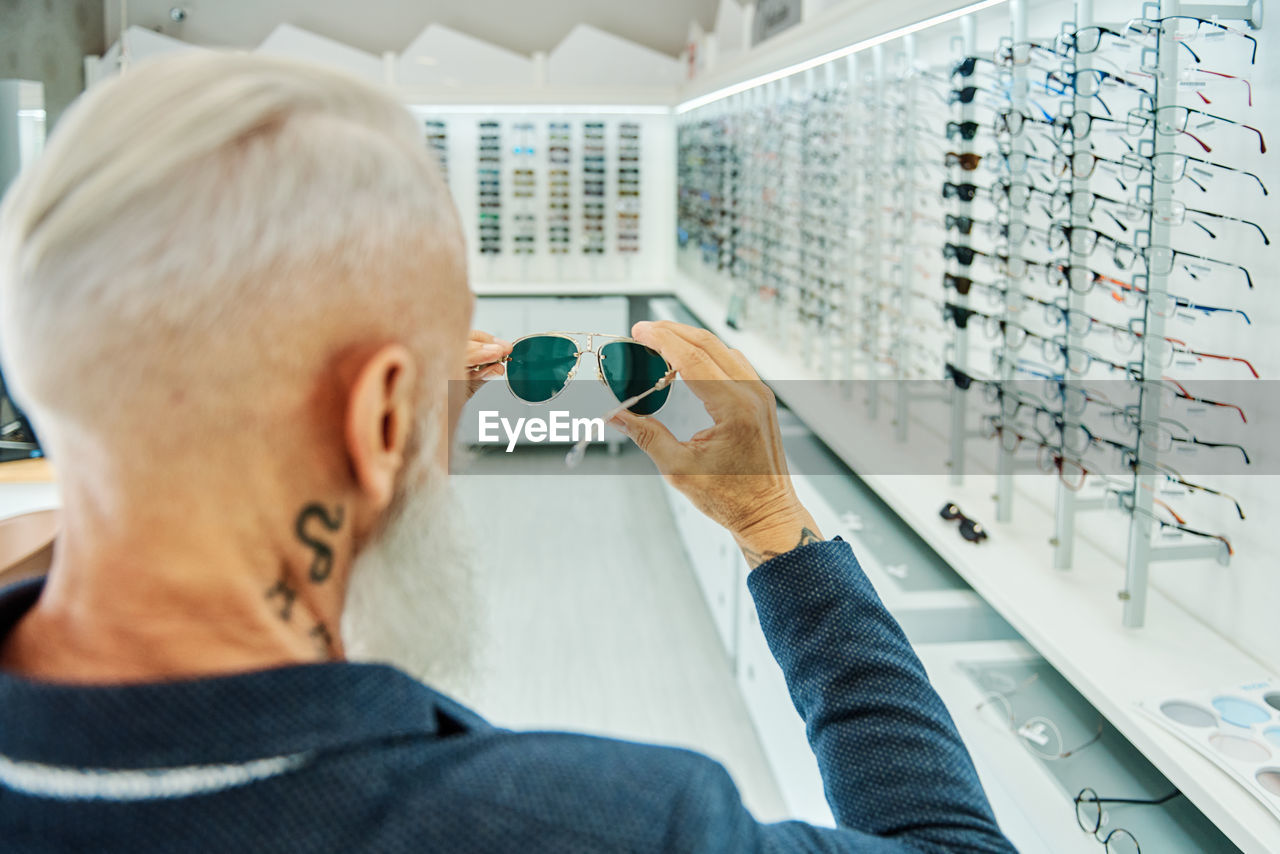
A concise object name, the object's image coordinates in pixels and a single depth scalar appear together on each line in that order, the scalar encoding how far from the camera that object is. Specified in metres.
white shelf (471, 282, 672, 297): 8.09
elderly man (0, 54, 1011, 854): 0.57
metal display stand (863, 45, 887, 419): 3.55
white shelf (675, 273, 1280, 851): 1.46
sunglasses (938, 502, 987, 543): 2.44
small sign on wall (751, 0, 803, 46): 4.52
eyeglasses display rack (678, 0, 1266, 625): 1.96
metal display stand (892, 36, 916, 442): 3.24
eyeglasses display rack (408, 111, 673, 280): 8.16
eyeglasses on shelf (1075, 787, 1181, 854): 1.58
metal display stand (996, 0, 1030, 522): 2.36
